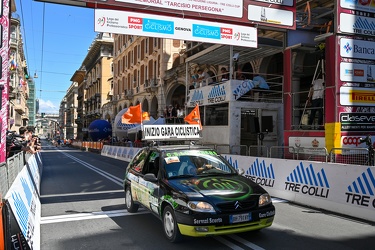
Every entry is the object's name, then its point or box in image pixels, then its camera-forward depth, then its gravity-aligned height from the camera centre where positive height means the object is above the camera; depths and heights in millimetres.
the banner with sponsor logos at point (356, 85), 11219 +1598
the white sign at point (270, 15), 11219 +3944
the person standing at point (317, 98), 12742 +1300
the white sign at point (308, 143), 11156 -409
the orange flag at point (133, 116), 12248 +548
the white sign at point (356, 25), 11391 +3680
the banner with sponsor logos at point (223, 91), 15891 +1983
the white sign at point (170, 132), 8203 -24
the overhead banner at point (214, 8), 9656 +3740
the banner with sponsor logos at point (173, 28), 9562 +3126
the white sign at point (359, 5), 11594 +4443
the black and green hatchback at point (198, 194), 5145 -1038
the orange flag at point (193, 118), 13852 +547
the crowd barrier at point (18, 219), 3776 -1149
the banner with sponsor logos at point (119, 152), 25350 -1867
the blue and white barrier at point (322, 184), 7336 -1305
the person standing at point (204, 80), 18934 +2975
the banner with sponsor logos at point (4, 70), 7879 +1423
